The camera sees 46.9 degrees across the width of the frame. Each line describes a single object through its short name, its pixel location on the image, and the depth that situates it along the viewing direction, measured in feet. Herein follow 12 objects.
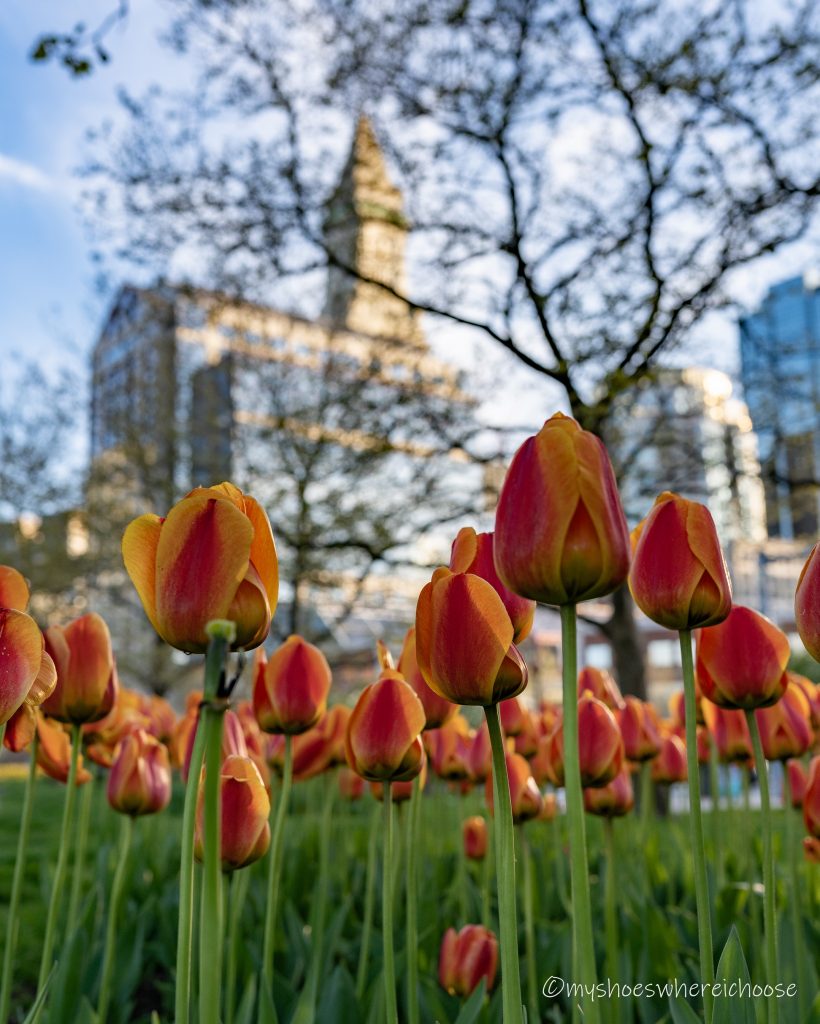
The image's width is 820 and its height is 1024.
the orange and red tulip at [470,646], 2.78
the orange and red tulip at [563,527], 2.53
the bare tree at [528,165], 19.81
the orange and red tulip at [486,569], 3.17
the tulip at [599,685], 6.52
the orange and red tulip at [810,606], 3.18
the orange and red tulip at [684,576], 3.11
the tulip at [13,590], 3.35
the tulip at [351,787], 9.40
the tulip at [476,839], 7.47
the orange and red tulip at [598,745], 4.57
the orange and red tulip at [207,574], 2.46
